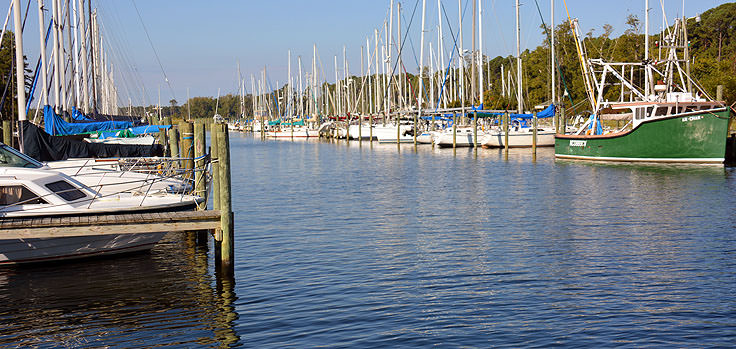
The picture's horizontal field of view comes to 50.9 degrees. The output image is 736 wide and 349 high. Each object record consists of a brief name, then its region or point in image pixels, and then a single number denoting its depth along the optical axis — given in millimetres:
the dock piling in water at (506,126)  54044
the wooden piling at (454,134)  64500
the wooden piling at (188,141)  22628
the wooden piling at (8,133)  25438
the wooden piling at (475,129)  60094
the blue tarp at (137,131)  37844
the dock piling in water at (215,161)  15948
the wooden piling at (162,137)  37572
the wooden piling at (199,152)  19375
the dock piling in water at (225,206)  15223
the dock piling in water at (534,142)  50406
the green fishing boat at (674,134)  40281
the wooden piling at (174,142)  26594
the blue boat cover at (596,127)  48738
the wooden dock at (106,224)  14484
